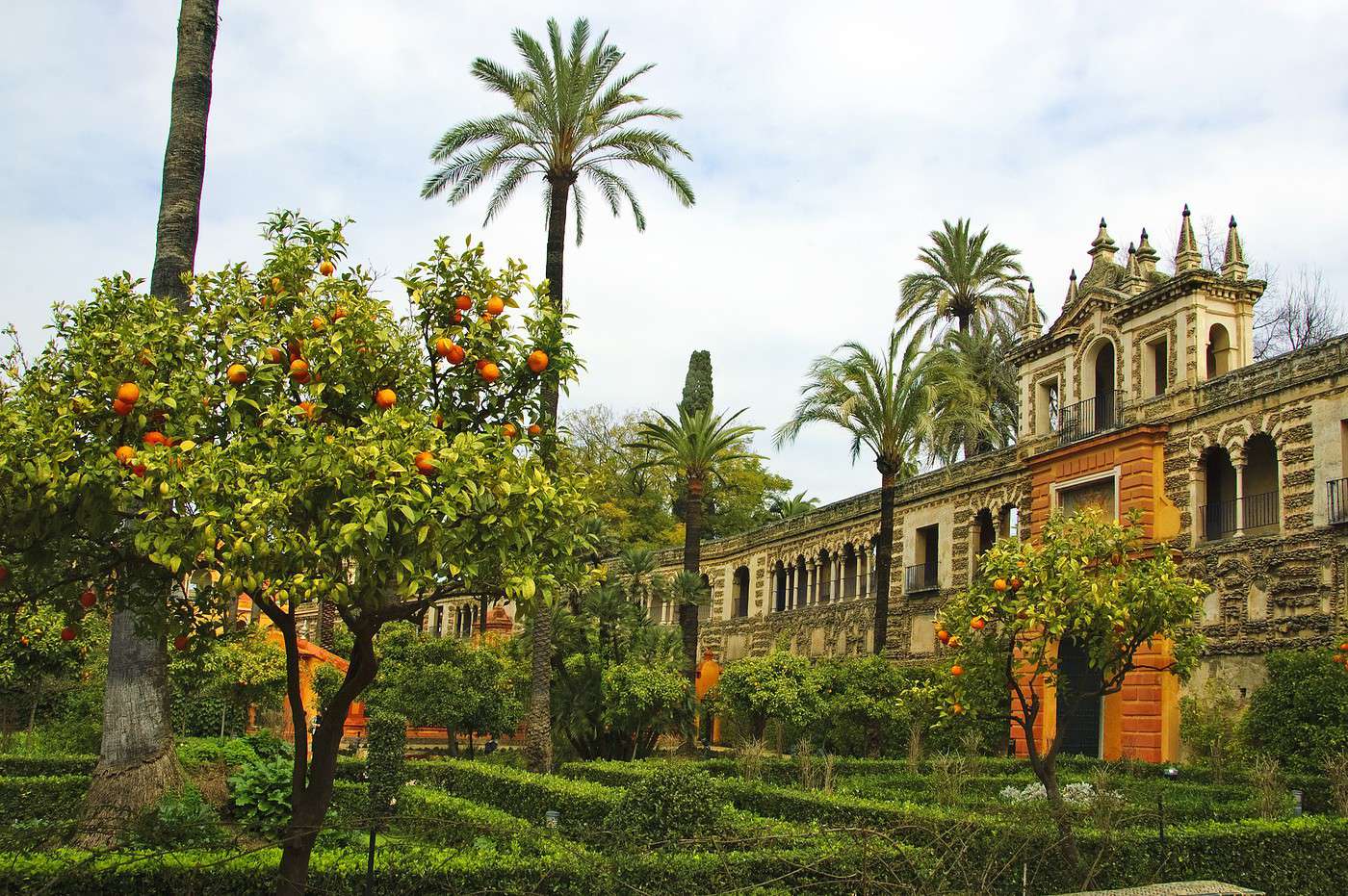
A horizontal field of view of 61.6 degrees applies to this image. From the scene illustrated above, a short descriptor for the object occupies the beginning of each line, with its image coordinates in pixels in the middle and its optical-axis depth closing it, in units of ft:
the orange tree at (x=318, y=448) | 21.58
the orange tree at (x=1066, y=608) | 46.50
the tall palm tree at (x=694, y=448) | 95.96
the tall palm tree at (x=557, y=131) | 71.46
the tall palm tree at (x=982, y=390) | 116.26
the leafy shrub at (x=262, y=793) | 49.55
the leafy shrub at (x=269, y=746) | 58.13
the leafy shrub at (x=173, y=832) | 25.59
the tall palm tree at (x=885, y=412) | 94.53
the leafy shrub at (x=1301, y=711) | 61.52
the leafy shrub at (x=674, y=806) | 35.50
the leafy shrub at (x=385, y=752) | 57.00
